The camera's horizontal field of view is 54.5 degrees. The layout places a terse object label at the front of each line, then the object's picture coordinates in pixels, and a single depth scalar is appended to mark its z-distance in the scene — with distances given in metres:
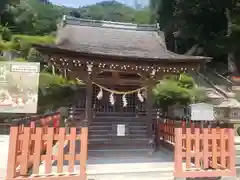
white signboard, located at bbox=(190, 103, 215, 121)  8.96
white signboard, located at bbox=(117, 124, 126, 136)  8.10
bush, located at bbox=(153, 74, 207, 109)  16.28
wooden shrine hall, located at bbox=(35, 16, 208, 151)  7.32
